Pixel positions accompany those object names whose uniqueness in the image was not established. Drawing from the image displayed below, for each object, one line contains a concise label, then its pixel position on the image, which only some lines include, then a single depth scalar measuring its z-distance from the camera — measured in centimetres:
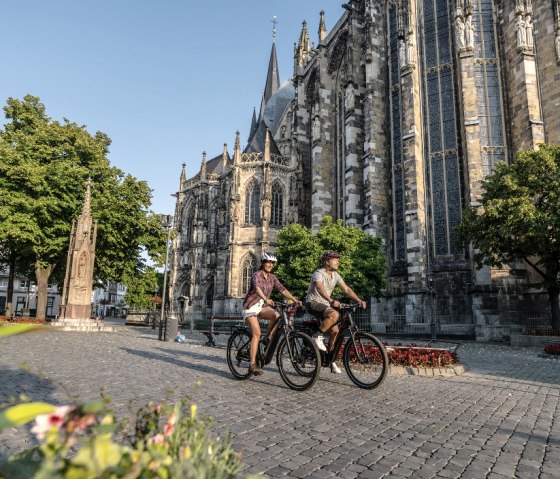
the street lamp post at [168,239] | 1546
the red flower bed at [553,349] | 1111
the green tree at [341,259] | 2106
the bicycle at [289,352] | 550
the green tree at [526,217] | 1477
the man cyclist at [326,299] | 584
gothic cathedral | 2039
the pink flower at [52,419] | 101
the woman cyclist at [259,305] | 587
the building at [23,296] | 5666
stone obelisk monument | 1881
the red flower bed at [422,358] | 776
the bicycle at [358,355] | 559
